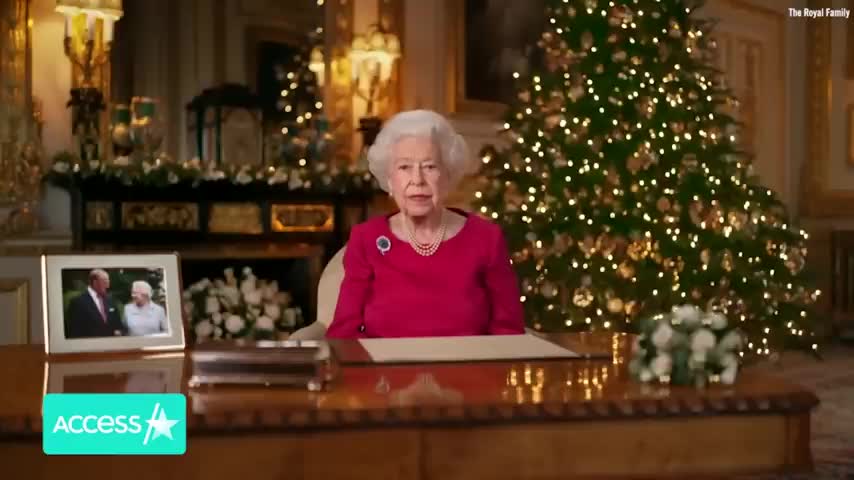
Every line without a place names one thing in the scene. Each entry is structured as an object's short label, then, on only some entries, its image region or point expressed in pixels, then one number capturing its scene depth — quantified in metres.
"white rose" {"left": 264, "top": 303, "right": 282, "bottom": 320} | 3.90
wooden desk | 1.33
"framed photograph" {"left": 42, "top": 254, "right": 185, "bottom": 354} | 1.78
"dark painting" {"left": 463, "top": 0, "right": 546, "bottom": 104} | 6.04
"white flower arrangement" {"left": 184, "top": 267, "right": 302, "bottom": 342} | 3.79
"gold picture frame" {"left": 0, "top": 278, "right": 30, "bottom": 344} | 4.57
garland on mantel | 4.60
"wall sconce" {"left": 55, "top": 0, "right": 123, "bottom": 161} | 4.68
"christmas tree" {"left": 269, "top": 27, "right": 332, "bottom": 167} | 5.39
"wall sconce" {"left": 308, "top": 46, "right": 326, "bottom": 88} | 5.59
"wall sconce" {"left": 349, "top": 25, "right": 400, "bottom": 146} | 5.58
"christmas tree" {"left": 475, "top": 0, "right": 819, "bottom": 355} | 4.79
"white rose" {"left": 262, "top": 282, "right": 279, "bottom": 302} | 4.12
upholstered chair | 2.76
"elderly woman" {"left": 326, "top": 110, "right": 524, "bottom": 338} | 2.27
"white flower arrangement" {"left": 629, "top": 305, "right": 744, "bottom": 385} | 1.51
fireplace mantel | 4.75
